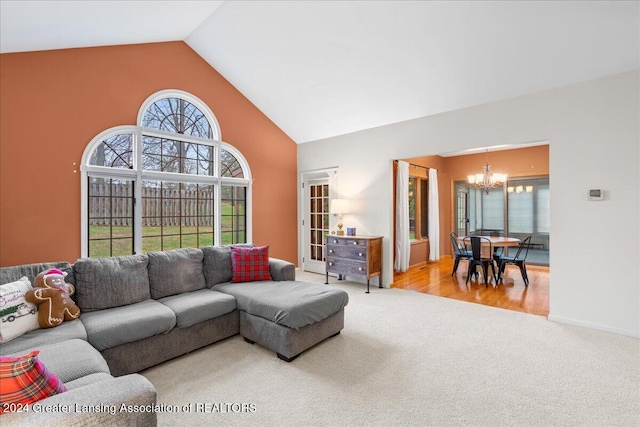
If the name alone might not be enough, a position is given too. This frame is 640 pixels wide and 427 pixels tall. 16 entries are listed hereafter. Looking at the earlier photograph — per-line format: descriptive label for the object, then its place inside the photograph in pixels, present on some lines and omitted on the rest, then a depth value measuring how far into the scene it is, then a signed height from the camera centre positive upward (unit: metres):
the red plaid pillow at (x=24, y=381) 1.08 -0.61
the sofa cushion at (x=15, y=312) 2.13 -0.68
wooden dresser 4.94 -0.67
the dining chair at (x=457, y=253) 5.66 -0.71
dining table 5.23 -0.48
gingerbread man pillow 2.35 -0.64
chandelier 6.29 +0.74
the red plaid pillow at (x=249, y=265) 3.68 -0.59
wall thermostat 3.30 +0.22
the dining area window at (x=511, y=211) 7.02 +0.09
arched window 4.12 +0.49
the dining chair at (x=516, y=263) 5.21 -0.84
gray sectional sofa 2.06 -0.84
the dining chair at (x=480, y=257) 5.17 -0.71
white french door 6.23 -0.05
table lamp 5.46 +0.17
